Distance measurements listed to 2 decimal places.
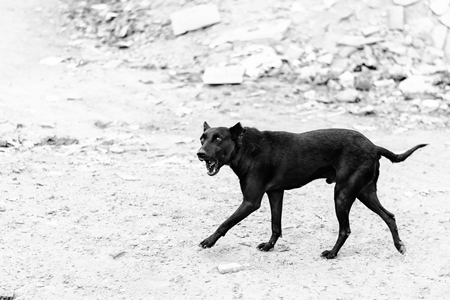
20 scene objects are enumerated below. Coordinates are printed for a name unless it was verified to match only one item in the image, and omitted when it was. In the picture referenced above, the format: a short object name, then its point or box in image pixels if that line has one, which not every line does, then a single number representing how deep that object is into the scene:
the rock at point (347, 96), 11.00
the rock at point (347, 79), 11.34
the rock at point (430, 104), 10.86
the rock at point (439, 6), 12.45
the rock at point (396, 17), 12.23
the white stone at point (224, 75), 11.23
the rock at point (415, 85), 11.26
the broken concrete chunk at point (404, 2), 12.48
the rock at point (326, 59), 11.61
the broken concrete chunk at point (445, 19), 12.36
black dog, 5.57
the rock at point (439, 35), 12.23
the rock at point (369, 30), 12.02
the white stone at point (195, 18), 12.52
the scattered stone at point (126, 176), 7.67
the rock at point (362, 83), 11.32
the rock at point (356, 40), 11.87
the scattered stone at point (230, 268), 5.36
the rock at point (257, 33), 11.93
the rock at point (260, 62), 11.38
